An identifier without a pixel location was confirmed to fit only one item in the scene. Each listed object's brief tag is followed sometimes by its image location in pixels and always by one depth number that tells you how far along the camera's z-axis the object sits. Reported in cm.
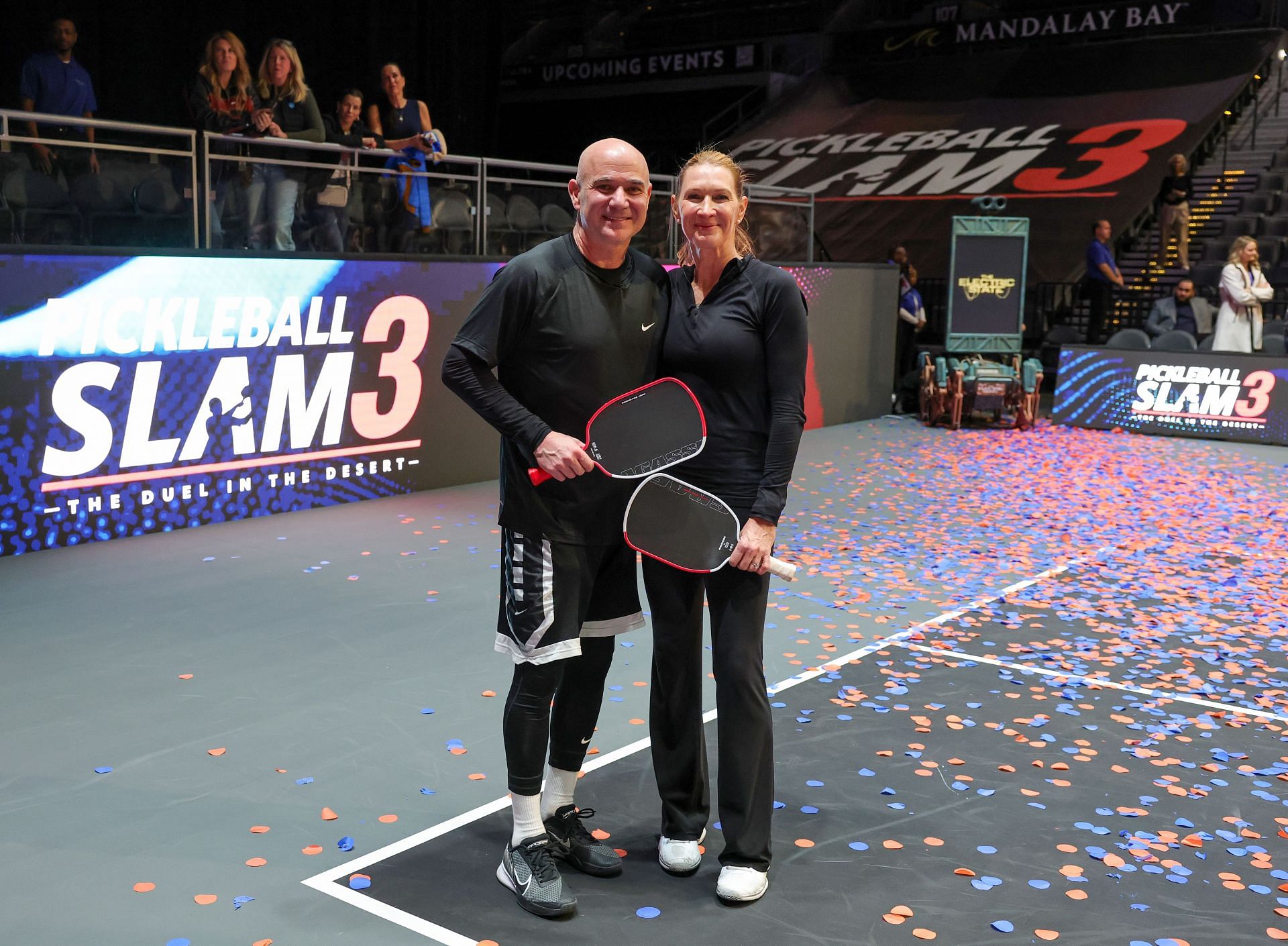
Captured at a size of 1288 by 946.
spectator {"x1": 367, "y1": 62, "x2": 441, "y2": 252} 879
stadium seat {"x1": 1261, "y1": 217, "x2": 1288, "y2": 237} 1712
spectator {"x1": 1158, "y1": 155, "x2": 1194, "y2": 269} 1664
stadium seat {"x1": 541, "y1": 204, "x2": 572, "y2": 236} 977
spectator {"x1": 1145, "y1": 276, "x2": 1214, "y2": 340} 1417
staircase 1703
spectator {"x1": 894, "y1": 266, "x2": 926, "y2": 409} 1468
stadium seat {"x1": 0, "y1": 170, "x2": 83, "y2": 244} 680
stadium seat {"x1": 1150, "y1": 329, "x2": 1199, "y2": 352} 1312
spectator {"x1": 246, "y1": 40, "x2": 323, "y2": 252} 791
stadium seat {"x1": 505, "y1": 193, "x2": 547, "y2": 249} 955
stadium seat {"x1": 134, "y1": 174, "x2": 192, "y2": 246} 729
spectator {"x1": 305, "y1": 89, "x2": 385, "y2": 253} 825
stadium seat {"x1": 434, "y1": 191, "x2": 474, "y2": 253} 909
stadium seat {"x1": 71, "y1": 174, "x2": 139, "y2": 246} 704
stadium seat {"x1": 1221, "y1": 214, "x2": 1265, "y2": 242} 1733
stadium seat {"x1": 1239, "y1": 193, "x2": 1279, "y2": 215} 1762
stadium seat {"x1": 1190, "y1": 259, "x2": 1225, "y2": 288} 1669
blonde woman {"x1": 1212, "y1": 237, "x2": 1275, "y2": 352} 1296
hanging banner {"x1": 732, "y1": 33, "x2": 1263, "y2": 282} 1909
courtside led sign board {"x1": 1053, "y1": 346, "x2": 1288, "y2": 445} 1220
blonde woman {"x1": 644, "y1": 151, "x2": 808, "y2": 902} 320
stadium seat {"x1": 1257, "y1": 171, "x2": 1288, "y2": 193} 1797
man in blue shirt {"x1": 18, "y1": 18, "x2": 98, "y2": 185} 827
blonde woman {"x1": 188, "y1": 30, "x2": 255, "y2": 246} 773
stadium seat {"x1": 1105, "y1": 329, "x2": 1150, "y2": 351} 1342
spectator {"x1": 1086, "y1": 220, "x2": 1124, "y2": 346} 1556
